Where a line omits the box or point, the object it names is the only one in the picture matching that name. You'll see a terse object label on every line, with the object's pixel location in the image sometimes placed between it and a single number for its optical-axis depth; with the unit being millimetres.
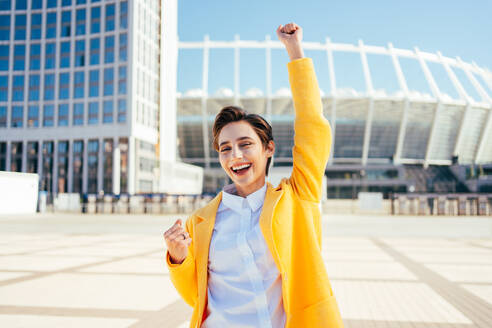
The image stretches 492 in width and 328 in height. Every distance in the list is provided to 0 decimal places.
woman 1615
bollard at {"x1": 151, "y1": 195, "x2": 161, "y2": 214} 33031
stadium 61128
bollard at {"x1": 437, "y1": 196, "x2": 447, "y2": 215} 32156
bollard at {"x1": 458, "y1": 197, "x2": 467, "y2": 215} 32000
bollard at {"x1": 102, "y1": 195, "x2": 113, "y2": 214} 34094
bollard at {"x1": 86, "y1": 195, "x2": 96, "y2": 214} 33438
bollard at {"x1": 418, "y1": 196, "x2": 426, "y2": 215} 31419
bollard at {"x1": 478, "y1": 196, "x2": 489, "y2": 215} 32000
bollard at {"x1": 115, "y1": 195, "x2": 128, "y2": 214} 33531
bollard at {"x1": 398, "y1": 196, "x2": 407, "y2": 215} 32594
